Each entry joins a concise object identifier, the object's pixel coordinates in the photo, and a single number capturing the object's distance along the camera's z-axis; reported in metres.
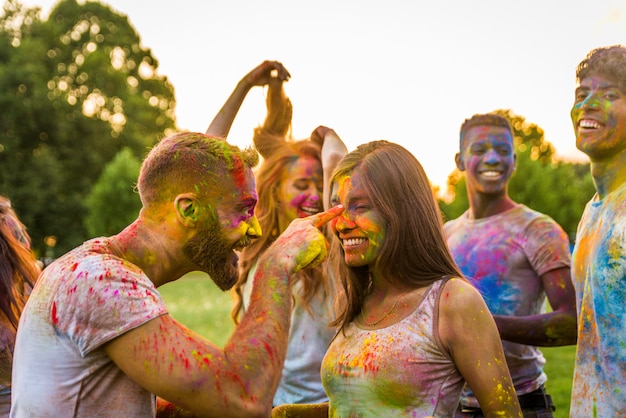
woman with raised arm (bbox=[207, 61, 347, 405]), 3.96
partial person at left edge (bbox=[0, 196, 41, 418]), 3.46
